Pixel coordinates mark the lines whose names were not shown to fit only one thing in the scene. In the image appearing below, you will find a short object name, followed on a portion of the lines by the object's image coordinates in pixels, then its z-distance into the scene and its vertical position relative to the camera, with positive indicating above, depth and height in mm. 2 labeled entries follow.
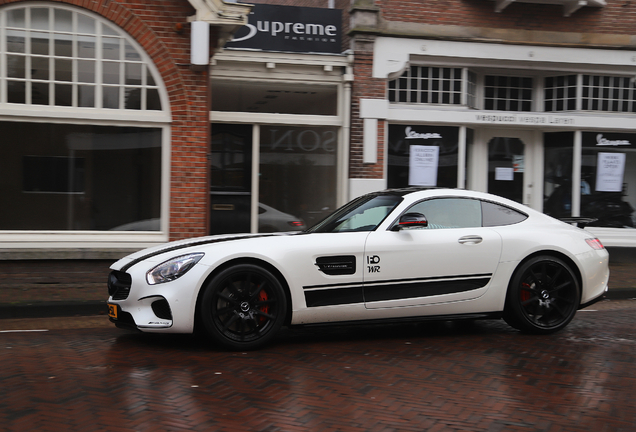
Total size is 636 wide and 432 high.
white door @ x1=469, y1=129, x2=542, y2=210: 13195 +522
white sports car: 5637 -769
